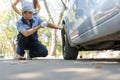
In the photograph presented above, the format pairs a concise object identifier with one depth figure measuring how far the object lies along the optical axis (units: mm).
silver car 2129
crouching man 3016
